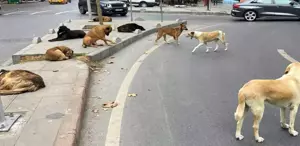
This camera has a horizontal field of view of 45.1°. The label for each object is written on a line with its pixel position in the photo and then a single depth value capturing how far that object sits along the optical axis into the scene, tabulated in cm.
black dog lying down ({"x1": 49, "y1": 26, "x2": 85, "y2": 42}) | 1170
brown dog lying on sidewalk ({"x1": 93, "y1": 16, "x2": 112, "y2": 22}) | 1838
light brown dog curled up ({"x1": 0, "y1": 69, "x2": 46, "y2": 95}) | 562
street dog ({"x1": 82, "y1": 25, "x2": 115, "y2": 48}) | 996
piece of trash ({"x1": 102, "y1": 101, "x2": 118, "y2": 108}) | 544
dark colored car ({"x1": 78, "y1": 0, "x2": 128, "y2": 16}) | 2580
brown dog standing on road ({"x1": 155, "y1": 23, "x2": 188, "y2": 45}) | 1181
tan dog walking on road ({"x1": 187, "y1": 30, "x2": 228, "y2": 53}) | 1026
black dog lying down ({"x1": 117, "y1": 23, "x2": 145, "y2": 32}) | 1394
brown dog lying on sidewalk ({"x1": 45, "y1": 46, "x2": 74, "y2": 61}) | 823
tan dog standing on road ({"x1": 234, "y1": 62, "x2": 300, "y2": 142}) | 386
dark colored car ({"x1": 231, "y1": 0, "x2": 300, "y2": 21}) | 2052
